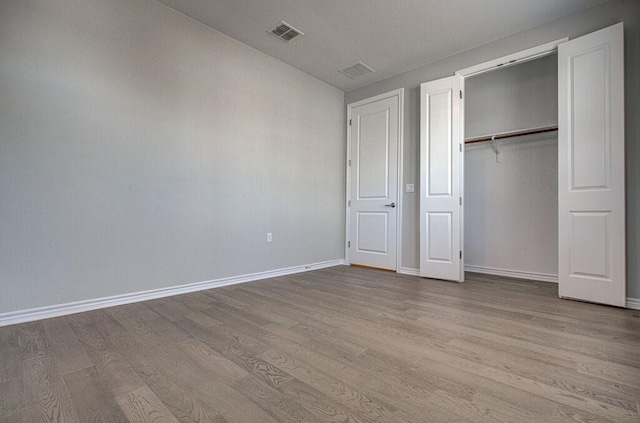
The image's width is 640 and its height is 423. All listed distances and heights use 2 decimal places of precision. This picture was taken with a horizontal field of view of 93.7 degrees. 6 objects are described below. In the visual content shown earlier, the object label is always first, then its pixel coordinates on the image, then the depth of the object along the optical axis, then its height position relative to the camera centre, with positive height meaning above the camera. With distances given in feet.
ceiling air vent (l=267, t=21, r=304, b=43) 10.35 +6.42
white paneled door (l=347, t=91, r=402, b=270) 14.01 +1.55
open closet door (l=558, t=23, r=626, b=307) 8.43 +1.31
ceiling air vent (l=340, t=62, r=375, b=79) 13.24 +6.44
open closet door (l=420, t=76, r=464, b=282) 11.84 +1.32
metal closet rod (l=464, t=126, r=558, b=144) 11.84 +3.28
